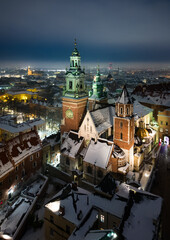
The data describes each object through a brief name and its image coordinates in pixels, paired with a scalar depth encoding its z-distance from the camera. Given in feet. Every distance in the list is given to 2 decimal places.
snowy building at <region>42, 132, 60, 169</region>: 147.95
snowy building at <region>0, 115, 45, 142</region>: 191.62
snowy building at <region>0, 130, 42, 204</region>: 111.64
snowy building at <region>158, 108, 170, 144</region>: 179.22
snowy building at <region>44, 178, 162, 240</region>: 64.75
